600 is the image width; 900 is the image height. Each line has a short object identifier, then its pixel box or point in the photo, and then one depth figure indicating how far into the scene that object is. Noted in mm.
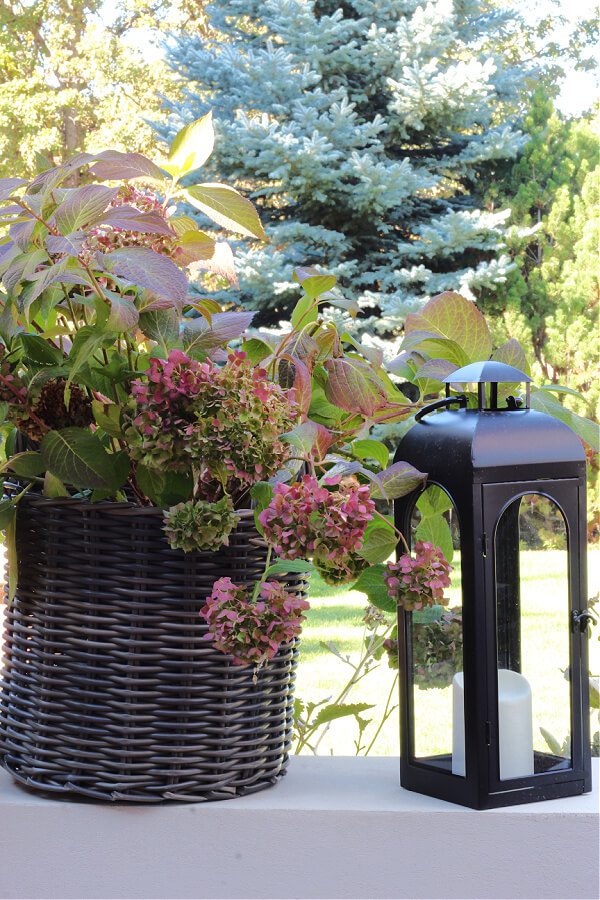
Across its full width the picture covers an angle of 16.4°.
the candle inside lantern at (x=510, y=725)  1902
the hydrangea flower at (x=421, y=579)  1854
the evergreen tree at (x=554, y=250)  13786
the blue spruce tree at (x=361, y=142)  13480
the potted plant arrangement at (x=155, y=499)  1793
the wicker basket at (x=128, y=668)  1862
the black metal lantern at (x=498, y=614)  1873
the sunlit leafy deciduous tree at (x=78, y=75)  20093
